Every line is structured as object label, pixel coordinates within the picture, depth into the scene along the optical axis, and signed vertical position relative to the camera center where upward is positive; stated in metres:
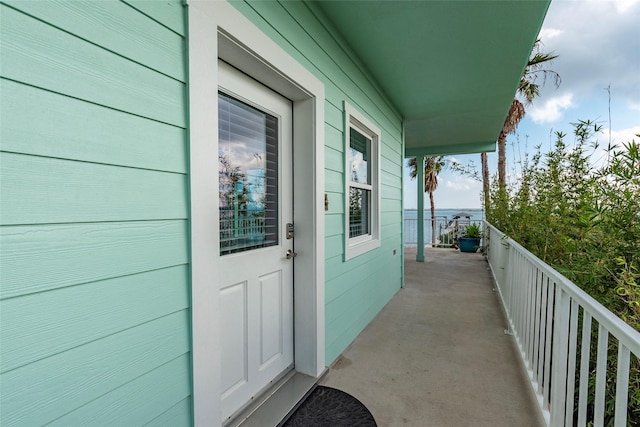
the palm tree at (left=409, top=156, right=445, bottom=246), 11.81 +1.33
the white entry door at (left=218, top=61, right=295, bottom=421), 1.62 -0.19
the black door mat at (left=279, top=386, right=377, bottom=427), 1.69 -1.23
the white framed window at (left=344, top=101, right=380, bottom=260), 2.62 +0.24
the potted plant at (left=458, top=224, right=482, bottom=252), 8.08 -0.96
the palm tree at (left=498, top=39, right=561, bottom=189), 6.74 +2.87
